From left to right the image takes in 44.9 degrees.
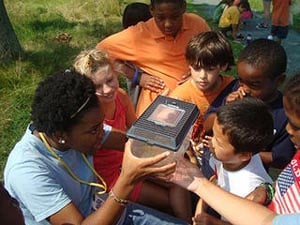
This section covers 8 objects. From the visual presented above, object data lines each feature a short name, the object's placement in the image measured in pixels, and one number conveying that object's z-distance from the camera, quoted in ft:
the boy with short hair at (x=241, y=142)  5.84
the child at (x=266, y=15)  22.88
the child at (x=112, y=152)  7.22
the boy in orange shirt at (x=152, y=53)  8.54
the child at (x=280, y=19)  19.02
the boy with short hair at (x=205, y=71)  7.59
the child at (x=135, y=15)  10.01
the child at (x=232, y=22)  21.10
